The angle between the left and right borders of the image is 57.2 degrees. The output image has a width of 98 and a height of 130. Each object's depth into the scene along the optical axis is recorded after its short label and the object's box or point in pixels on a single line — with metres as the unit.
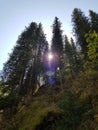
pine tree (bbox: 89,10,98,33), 15.56
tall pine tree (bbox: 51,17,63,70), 16.67
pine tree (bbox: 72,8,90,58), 15.13
